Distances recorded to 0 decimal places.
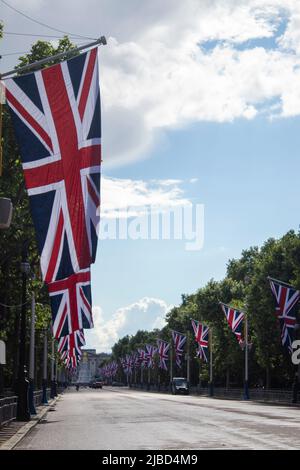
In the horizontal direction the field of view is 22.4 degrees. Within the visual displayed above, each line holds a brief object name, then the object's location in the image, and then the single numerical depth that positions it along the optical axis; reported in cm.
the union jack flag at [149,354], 11969
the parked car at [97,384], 16981
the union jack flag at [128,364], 17436
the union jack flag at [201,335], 7319
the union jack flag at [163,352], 10039
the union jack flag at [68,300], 2738
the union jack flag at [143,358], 12669
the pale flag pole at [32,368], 3372
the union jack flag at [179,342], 8431
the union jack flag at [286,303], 4753
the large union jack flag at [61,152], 1532
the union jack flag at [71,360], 5277
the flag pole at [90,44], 1585
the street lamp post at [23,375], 2834
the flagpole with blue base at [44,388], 4902
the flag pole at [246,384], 6997
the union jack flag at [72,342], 4178
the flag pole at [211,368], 8369
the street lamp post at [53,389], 6748
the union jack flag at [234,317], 6106
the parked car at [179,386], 9506
